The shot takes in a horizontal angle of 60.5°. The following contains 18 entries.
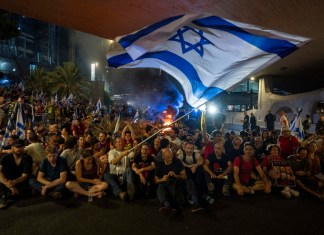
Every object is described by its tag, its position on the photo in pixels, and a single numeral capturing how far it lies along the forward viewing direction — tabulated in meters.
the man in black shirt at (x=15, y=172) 5.61
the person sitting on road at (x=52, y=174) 5.87
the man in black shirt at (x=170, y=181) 5.53
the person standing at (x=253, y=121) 18.15
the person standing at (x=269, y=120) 16.80
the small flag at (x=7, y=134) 7.07
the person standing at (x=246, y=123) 19.00
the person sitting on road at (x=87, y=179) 5.93
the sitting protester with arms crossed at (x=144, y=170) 6.24
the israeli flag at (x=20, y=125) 7.57
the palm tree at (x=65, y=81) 38.12
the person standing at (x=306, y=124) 14.35
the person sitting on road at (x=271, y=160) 6.58
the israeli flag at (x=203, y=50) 4.06
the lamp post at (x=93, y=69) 51.19
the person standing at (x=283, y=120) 11.65
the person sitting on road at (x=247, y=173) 6.39
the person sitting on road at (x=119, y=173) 5.98
